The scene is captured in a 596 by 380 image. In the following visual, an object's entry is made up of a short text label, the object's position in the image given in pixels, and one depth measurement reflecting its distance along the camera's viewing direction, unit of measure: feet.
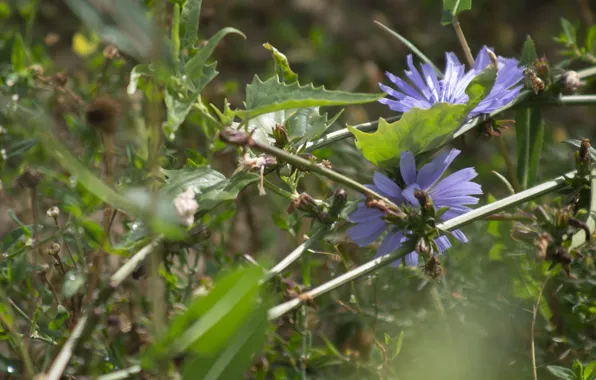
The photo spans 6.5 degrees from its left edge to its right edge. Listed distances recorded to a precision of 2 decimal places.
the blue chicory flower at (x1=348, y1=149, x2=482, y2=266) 4.63
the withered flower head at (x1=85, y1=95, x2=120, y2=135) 4.55
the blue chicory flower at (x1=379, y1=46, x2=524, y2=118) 4.68
